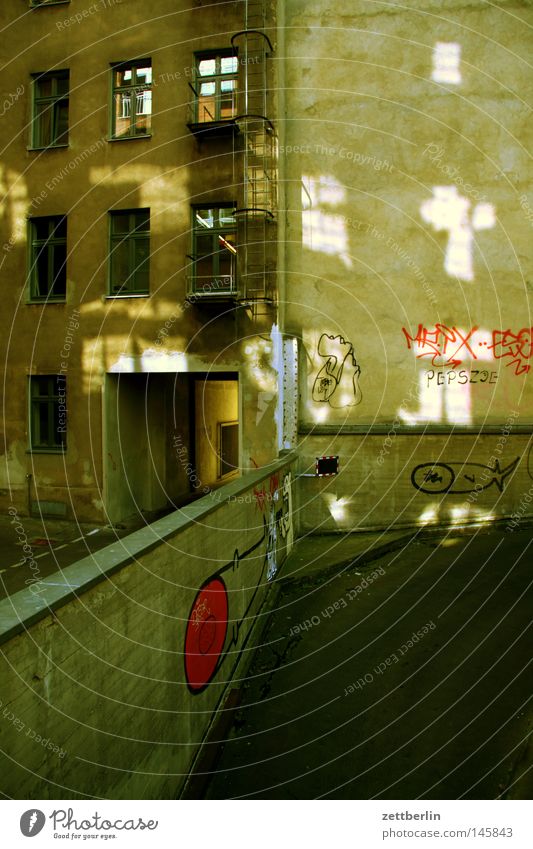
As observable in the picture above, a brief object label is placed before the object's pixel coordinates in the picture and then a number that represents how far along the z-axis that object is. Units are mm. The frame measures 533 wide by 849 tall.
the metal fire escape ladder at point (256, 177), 12898
